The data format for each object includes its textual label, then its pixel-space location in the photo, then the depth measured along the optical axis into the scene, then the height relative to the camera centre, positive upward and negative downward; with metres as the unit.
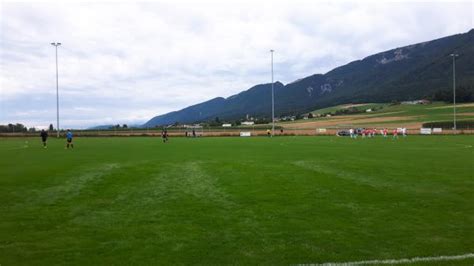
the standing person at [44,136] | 42.90 -0.40
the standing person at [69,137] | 40.22 -0.52
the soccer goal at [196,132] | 86.97 -0.86
